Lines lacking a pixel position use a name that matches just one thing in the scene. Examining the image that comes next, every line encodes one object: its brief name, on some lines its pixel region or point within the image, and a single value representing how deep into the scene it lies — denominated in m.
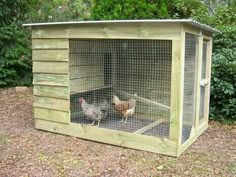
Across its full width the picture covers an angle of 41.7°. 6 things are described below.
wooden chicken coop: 3.72
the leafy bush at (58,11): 8.84
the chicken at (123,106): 4.60
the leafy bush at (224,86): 5.37
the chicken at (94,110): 4.45
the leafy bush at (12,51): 7.42
